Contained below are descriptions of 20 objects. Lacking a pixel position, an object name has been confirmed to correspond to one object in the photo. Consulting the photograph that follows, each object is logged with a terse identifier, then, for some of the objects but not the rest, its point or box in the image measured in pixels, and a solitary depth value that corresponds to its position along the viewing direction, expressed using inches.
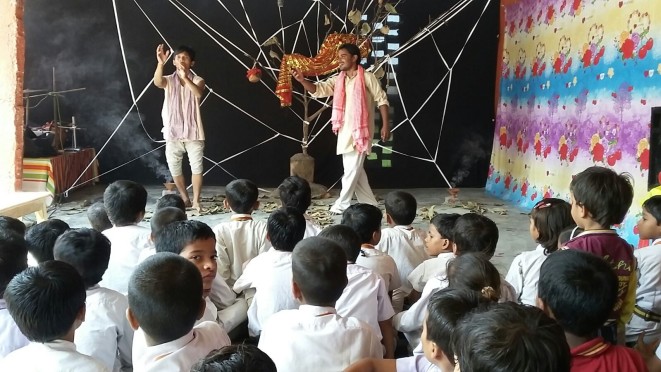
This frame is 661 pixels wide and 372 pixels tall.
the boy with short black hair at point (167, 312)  49.0
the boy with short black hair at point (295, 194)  116.4
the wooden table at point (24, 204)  129.6
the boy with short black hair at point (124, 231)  87.4
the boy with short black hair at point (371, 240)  86.9
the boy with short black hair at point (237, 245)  97.5
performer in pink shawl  185.5
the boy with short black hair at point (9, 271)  58.7
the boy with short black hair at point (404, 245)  101.0
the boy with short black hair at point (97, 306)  62.8
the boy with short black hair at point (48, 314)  48.5
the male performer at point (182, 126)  186.9
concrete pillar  165.3
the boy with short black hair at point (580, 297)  49.1
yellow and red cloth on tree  216.2
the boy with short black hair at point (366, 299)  73.4
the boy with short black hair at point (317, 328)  54.6
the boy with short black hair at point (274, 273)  76.9
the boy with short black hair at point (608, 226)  65.8
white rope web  234.2
